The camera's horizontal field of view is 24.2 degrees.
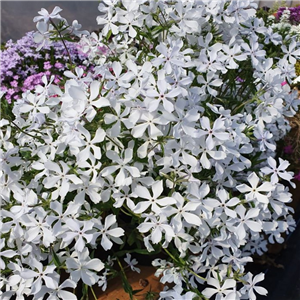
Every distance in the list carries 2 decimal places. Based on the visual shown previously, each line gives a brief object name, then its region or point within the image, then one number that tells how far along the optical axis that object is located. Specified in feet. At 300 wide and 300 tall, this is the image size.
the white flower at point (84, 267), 1.74
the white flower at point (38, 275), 1.71
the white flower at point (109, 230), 1.76
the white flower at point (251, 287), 1.87
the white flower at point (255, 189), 1.78
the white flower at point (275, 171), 1.83
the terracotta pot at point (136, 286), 2.02
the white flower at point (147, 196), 1.74
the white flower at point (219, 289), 1.84
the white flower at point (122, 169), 1.73
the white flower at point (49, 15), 1.97
